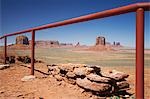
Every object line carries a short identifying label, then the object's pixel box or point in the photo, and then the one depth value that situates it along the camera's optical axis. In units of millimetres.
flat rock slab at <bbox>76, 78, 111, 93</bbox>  1445
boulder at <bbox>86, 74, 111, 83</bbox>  1466
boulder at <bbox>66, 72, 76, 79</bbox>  1763
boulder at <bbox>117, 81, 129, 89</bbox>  1549
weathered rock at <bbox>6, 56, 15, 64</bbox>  3263
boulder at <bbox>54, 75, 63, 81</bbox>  1867
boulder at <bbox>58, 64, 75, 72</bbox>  1874
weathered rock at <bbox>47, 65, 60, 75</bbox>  2013
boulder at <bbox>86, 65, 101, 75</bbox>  1790
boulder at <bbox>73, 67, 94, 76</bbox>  1676
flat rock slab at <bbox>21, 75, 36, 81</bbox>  1937
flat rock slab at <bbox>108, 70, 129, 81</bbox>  1526
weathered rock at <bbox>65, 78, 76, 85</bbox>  1739
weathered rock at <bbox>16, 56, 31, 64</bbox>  3286
